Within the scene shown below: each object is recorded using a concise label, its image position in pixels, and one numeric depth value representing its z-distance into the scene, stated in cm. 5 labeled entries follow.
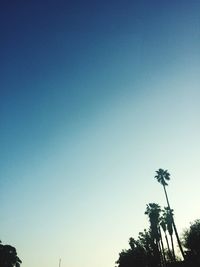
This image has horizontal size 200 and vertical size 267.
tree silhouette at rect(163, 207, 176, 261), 6156
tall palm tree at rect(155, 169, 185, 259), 5678
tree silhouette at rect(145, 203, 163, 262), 6291
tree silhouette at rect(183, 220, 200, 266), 5214
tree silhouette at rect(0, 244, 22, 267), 7432
